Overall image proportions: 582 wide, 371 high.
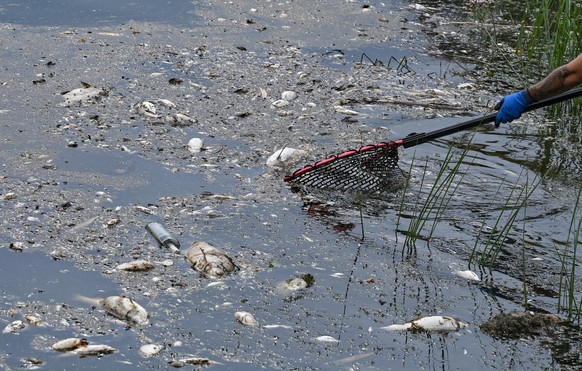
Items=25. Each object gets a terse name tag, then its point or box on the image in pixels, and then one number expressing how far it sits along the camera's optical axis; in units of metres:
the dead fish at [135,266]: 9.34
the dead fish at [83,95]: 14.21
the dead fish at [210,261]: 9.37
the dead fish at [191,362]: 7.75
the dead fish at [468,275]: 9.80
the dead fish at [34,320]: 8.23
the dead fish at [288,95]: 15.14
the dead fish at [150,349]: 7.88
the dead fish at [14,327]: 8.06
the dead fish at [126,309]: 8.37
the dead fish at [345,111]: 14.79
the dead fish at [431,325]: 8.59
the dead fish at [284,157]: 12.65
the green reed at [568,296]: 8.74
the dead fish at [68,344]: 7.84
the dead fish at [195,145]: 12.87
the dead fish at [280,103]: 14.79
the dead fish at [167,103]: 14.36
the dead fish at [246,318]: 8.51
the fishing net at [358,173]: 11.98
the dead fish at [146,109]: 13.95
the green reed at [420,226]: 10.21
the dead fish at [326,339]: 8.32
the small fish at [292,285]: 9.27
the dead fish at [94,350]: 7.81
